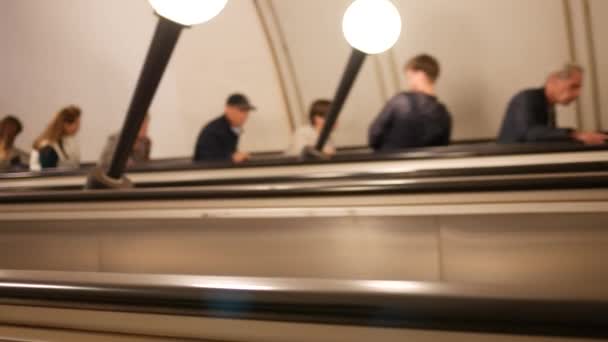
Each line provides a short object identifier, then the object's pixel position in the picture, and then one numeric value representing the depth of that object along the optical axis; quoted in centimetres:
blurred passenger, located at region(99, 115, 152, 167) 501
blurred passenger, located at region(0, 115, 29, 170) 555
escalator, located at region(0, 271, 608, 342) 75
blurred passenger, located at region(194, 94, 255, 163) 456
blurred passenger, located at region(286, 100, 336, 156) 487
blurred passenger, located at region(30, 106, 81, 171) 474
